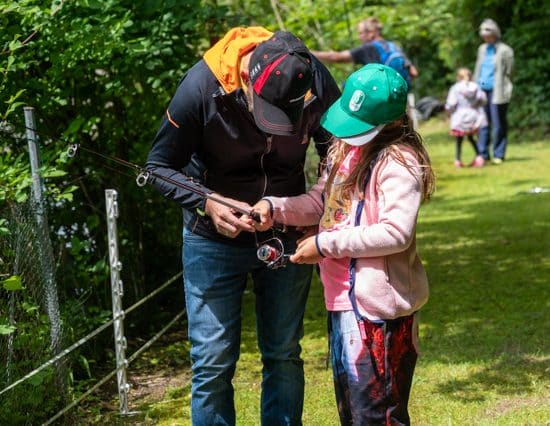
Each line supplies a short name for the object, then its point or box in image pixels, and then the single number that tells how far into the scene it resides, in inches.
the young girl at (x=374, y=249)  128.4
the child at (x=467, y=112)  599.5
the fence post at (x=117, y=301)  199.0
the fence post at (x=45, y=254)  187.2
